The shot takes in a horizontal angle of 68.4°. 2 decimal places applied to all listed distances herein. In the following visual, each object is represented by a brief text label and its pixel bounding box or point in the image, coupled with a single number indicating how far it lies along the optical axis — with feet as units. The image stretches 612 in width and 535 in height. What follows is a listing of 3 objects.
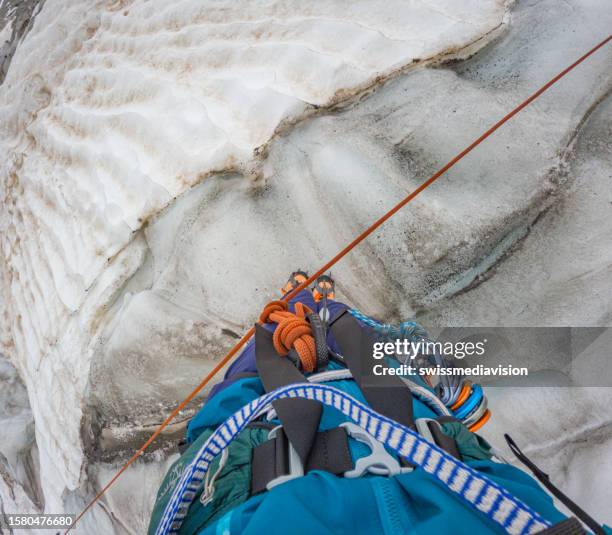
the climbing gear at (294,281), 3.98
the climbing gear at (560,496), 1.49
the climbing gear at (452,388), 3.25
